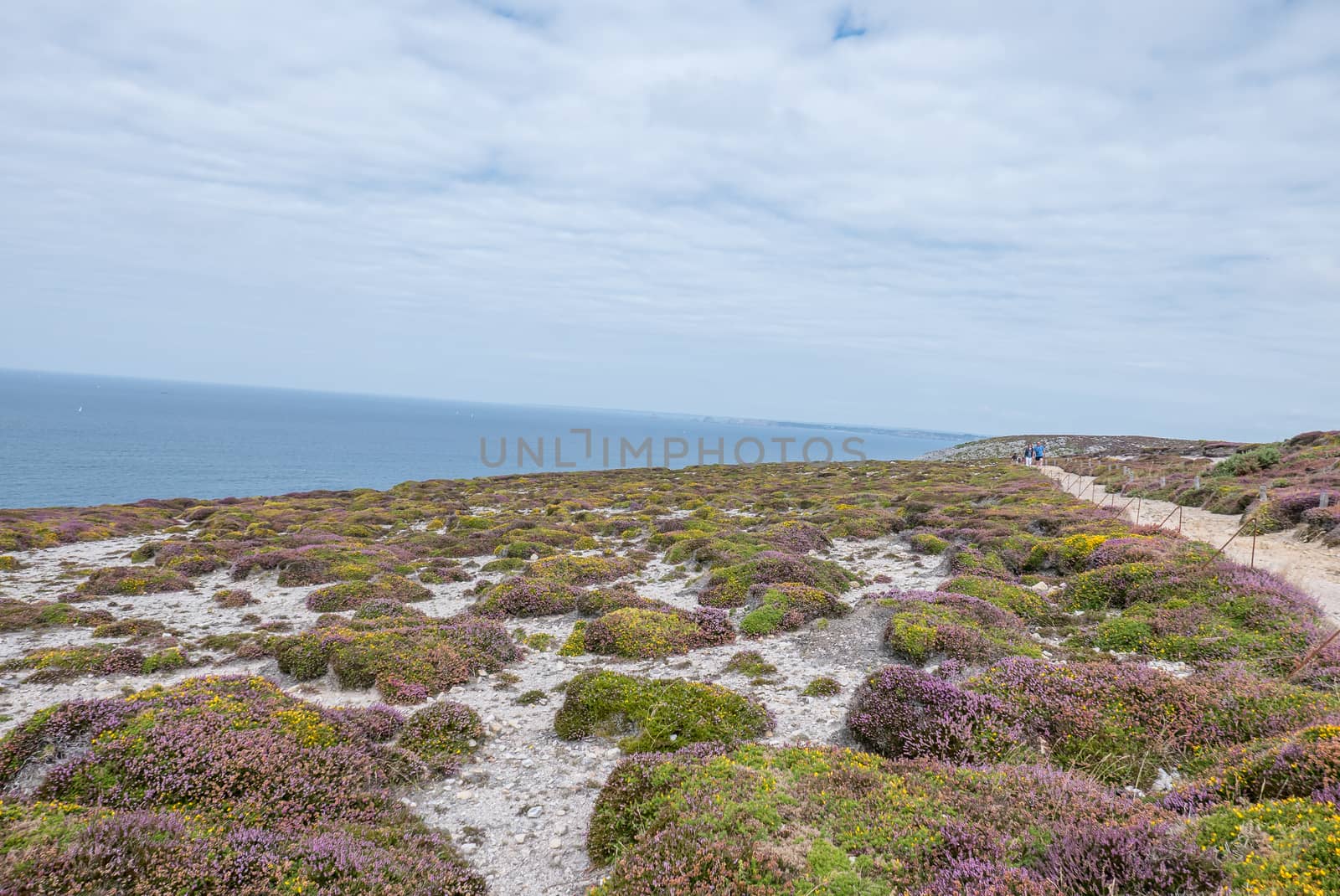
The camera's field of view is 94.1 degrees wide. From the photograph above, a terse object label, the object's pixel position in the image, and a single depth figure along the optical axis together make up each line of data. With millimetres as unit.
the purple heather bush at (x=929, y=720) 8328
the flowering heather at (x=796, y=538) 24000
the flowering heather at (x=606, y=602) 17594
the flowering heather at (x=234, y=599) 19297
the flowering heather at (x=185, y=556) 23359
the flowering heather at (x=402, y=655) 12320
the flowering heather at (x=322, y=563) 21719
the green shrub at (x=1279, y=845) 4207
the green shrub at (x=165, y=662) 13531
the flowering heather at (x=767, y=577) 17859
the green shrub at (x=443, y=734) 9523
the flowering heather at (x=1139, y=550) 16359
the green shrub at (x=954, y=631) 12180
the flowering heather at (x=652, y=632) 14453
